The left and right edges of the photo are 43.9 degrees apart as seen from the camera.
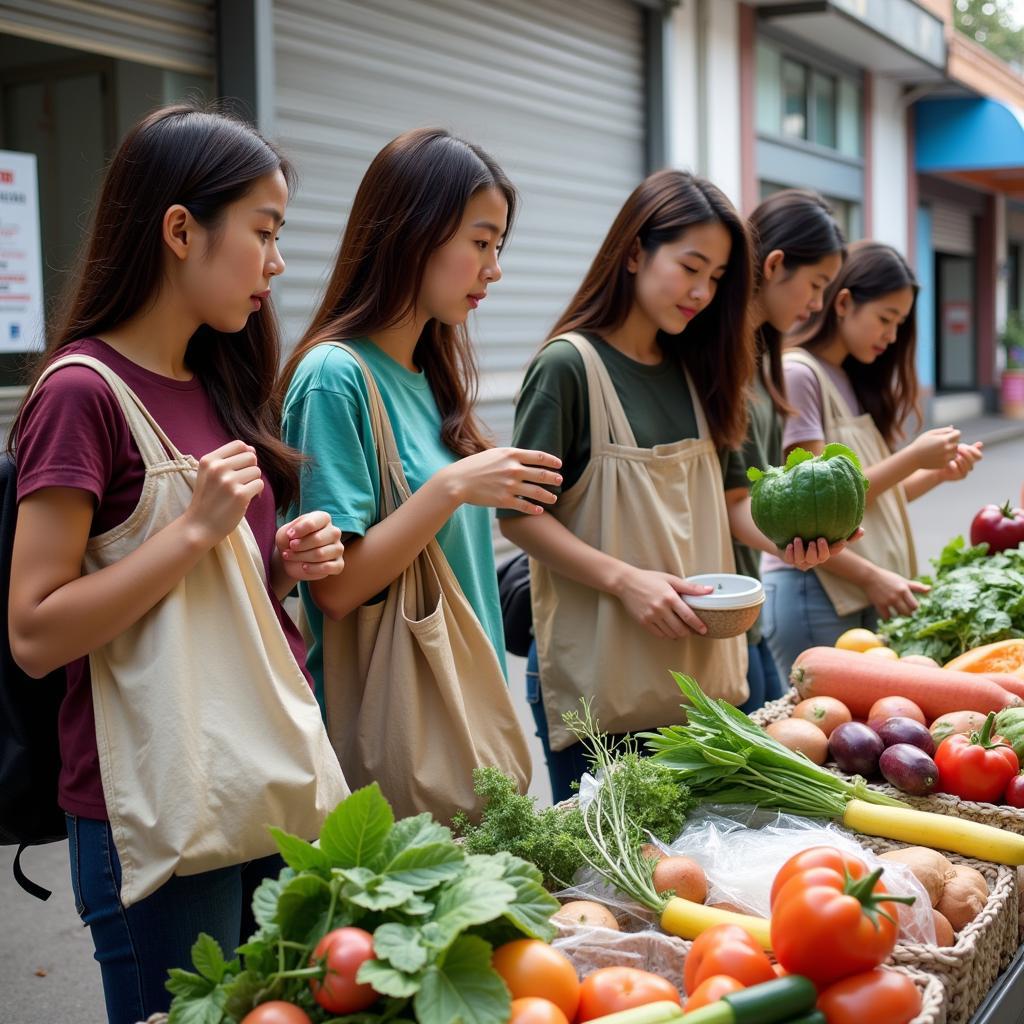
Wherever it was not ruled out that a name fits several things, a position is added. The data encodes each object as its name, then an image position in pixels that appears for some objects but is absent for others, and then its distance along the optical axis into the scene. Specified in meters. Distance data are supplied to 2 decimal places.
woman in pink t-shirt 3.76
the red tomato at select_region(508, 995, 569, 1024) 1.51
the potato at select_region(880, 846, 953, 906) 2.14
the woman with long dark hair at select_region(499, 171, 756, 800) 2.92
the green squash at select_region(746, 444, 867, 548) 2.80
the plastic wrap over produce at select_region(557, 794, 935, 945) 2.03
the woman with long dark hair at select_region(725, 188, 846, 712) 3.72
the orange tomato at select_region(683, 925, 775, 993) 1.65
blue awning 16.97
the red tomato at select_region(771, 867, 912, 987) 1.60
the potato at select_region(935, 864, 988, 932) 2.13
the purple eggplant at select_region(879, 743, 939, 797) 2.53
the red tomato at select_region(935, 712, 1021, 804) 2.52
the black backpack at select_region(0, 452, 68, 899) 1.98
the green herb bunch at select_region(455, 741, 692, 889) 2.04
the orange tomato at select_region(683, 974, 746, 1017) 1.59
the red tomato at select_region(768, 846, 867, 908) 1.70
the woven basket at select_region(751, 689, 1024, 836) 2.43
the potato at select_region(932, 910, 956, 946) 2.04
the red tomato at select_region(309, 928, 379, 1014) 1.48
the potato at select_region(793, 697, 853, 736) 2.86
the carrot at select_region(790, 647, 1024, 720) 2.91
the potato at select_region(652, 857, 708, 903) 2.07
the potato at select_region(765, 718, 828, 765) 2.71
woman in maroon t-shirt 1.82
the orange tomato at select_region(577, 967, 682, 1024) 1.62
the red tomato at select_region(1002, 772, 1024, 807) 2.51
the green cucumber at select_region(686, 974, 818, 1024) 1.53
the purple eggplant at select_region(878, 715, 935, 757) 2.66
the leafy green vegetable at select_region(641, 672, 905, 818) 2.41
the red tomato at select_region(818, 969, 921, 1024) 1.60
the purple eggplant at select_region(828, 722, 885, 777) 2.64
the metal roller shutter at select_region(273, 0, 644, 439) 6.93
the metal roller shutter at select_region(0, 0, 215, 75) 5.36
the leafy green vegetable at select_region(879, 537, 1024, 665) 3.41
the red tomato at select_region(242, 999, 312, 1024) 1.45
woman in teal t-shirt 2.30
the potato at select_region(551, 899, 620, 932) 1.90
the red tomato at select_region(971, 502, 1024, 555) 4.05
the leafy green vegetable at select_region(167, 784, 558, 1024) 1.47
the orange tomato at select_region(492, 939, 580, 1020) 1.58
